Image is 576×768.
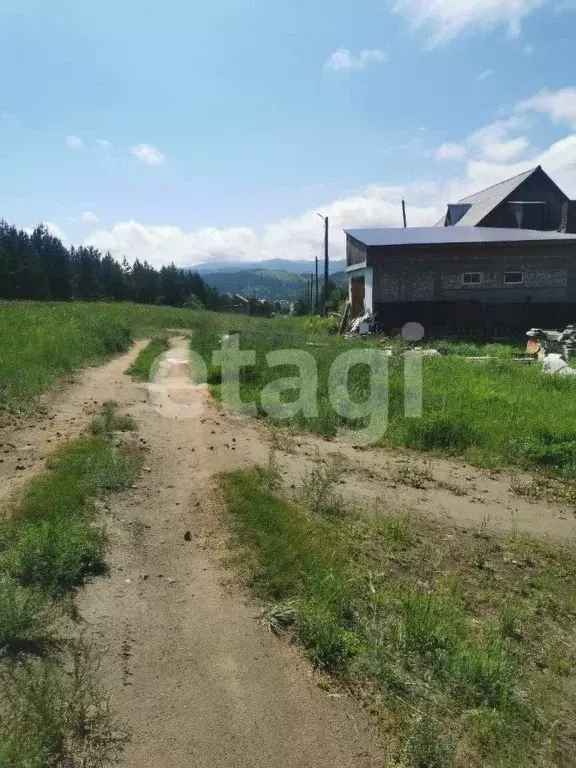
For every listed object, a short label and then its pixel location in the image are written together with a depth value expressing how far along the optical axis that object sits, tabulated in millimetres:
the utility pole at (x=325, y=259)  32656
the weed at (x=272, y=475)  5980
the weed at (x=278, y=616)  3537
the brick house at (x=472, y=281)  20438
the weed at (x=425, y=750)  2598
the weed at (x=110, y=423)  7398
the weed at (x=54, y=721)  2389
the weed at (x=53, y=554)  3713
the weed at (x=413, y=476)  6541
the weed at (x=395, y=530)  4966
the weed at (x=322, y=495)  5469
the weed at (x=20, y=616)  3049
